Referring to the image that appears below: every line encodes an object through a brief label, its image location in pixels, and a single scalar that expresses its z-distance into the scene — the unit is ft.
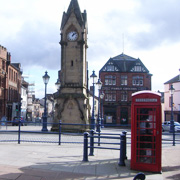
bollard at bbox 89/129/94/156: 34.53
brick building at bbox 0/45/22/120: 156.46
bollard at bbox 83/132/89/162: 30.81
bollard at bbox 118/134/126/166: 28.88
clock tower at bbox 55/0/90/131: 80.23
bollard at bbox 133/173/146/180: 15.15
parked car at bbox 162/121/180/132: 113.81
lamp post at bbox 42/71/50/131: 78.84
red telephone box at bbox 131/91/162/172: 26.76
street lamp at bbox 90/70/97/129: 64.08
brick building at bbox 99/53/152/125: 175.22
